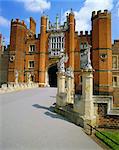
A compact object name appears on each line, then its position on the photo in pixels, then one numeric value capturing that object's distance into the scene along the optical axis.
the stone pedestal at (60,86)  6.75
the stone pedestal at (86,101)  5.20
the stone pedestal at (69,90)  7.05
